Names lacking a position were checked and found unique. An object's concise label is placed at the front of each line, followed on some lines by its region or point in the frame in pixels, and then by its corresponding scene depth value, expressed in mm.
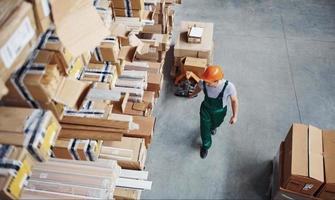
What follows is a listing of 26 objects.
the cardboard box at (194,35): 5441
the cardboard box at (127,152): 3354
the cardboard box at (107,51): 2729
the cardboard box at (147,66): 4727
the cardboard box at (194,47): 5402
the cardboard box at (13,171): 1741
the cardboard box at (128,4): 3023
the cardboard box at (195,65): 5281
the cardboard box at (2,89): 1561
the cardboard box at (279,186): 3691
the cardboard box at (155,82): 4641
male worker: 3658
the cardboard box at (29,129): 1814
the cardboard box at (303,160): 3434
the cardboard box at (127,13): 3117
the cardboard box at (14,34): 1489
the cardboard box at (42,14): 1665
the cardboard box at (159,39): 4911
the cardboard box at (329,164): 3402
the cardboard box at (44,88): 1796
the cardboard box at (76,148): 2600
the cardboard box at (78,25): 1861
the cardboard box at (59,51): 1947
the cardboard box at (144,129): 3701
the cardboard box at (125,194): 3354
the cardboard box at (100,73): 2865
